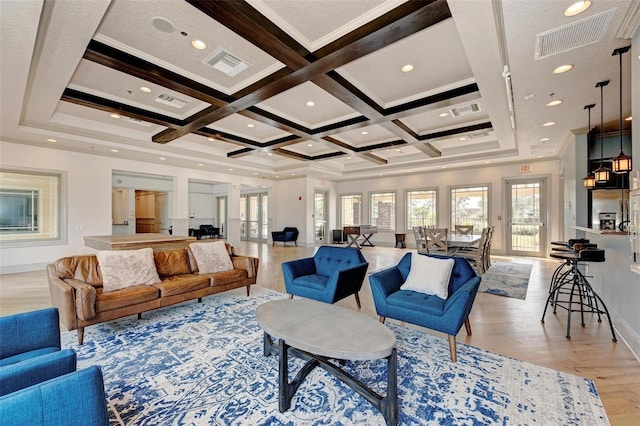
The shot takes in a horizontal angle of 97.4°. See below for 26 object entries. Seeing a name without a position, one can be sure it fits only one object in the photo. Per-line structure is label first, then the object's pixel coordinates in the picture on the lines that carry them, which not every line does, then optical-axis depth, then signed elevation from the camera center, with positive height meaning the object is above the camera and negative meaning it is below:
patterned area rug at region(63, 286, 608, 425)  1.80 -1.31
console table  4.82 -0.56
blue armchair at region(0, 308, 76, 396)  1.27 -0.77
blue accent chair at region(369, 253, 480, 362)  2.47 -0.87
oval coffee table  1.75 -0.87
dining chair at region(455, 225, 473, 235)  7.45 -0.50
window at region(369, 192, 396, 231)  10.99 +0.07
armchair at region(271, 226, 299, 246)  10.81 -0.91
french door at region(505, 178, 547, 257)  8.02 -0.15
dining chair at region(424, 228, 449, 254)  6.07 -0.61
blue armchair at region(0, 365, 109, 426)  1.01 -0.74
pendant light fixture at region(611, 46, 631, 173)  3.14 +0.54
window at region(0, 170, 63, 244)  6.18 +0.12
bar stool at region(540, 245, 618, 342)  2.97 -0.53
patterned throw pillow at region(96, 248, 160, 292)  3.27 -0.70
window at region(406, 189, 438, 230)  9.98 +0.14
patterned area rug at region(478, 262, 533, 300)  4.64 -1.30
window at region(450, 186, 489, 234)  8.95 +0.18
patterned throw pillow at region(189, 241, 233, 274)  4.21 -0.70
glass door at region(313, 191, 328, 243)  11.83 -0.14
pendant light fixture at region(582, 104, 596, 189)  4.12 +0.51
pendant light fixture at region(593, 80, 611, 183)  3.70 +0.55
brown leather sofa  2.78 -0.91
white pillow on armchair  2.90 -0.69
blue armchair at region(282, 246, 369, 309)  3.41 -0.85
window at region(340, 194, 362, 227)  11.97 +0.12
